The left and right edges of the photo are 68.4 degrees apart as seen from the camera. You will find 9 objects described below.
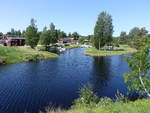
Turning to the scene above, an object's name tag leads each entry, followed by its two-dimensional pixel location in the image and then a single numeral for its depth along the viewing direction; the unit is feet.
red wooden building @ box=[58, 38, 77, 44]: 345.76
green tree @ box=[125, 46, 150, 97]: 36.45
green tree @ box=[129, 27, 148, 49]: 336.74
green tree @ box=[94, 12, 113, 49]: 186.31
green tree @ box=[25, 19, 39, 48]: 169.63
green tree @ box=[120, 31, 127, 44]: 327.04
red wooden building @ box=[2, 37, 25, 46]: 206.22
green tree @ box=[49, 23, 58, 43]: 245.30
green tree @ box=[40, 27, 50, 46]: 214.29
